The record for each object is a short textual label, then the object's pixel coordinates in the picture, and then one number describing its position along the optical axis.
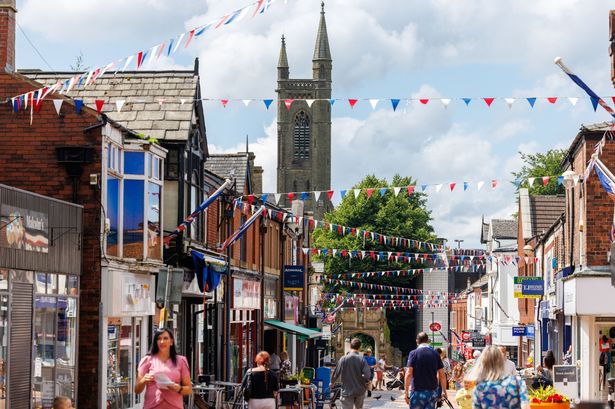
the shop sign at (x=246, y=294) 37.66
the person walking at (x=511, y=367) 17.67
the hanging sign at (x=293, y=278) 47.94
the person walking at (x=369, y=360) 42.91
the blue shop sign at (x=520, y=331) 51.34
